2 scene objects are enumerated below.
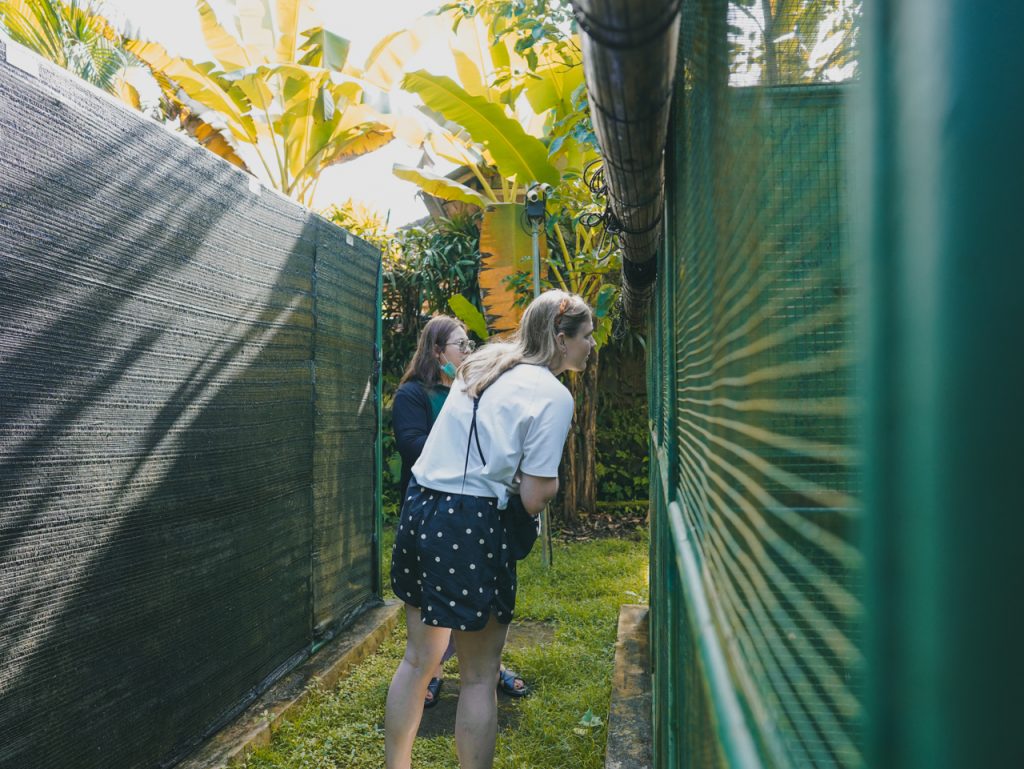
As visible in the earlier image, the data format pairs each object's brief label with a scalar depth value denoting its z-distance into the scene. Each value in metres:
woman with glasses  3.74
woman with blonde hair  2.49
